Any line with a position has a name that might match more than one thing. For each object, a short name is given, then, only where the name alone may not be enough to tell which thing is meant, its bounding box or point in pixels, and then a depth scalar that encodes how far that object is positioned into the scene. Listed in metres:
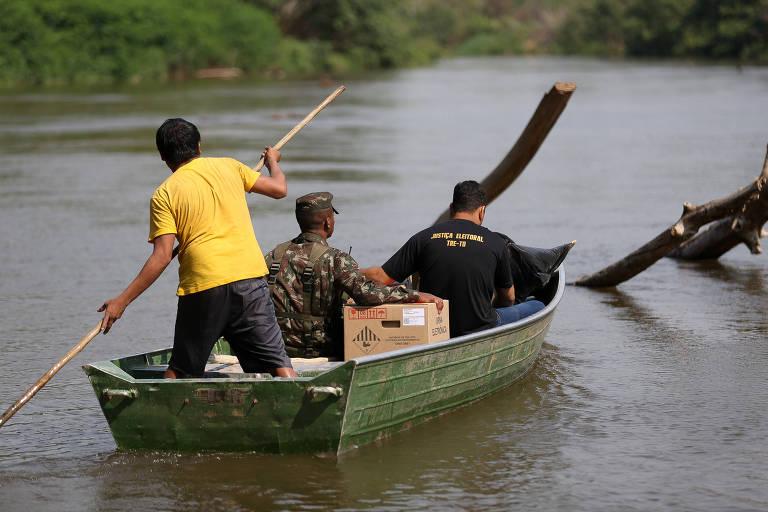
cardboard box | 15.48
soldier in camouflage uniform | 15.55
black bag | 18.94
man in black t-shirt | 16.45
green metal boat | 14.14
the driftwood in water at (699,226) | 23.91
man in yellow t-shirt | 14.05
